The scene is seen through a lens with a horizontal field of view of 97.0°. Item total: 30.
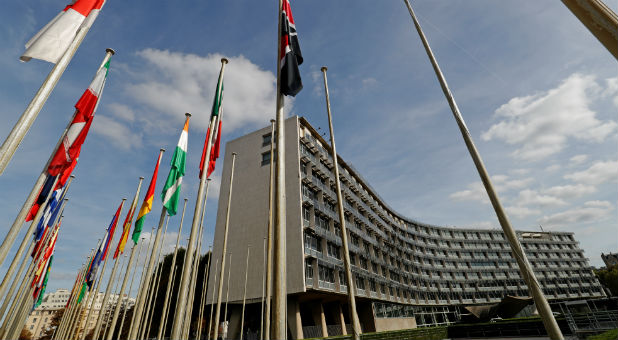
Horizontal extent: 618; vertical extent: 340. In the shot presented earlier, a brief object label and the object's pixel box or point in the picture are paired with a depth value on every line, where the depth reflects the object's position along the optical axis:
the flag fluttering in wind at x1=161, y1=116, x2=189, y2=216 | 8.93
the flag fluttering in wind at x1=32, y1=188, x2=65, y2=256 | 10.13
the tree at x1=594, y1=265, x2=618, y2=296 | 80.38
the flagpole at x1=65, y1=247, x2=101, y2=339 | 18.16
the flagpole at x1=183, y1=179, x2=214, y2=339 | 14.85
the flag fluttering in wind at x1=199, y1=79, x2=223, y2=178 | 9.12
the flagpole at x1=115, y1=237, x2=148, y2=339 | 22.96
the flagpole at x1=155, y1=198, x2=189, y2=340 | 17.10
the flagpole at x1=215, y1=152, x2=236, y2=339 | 14.60
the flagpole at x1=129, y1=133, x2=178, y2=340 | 7.55
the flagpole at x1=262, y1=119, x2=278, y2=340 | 10.41
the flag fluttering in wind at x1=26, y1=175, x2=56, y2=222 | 8.23
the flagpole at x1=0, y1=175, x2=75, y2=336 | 12.86
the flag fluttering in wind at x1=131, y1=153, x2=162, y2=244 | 10.21
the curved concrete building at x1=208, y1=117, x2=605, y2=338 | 29.11
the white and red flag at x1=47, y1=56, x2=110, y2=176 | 7.02
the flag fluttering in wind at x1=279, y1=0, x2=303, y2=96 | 6.66
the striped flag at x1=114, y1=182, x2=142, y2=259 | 12.65
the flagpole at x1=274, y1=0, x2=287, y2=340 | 4.44
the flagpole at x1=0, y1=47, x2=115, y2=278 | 5.63
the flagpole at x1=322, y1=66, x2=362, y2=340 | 7.80
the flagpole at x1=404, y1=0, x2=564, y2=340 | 4.84
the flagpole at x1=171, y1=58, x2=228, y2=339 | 6.10
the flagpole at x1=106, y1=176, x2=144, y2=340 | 9.39
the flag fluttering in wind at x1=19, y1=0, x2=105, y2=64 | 5.33
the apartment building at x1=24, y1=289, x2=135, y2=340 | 108.31
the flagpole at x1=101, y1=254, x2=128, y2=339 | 25.51
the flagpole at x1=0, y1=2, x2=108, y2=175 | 4.41
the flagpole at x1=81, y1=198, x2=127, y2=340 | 13.84
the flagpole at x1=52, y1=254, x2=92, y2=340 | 20.25
